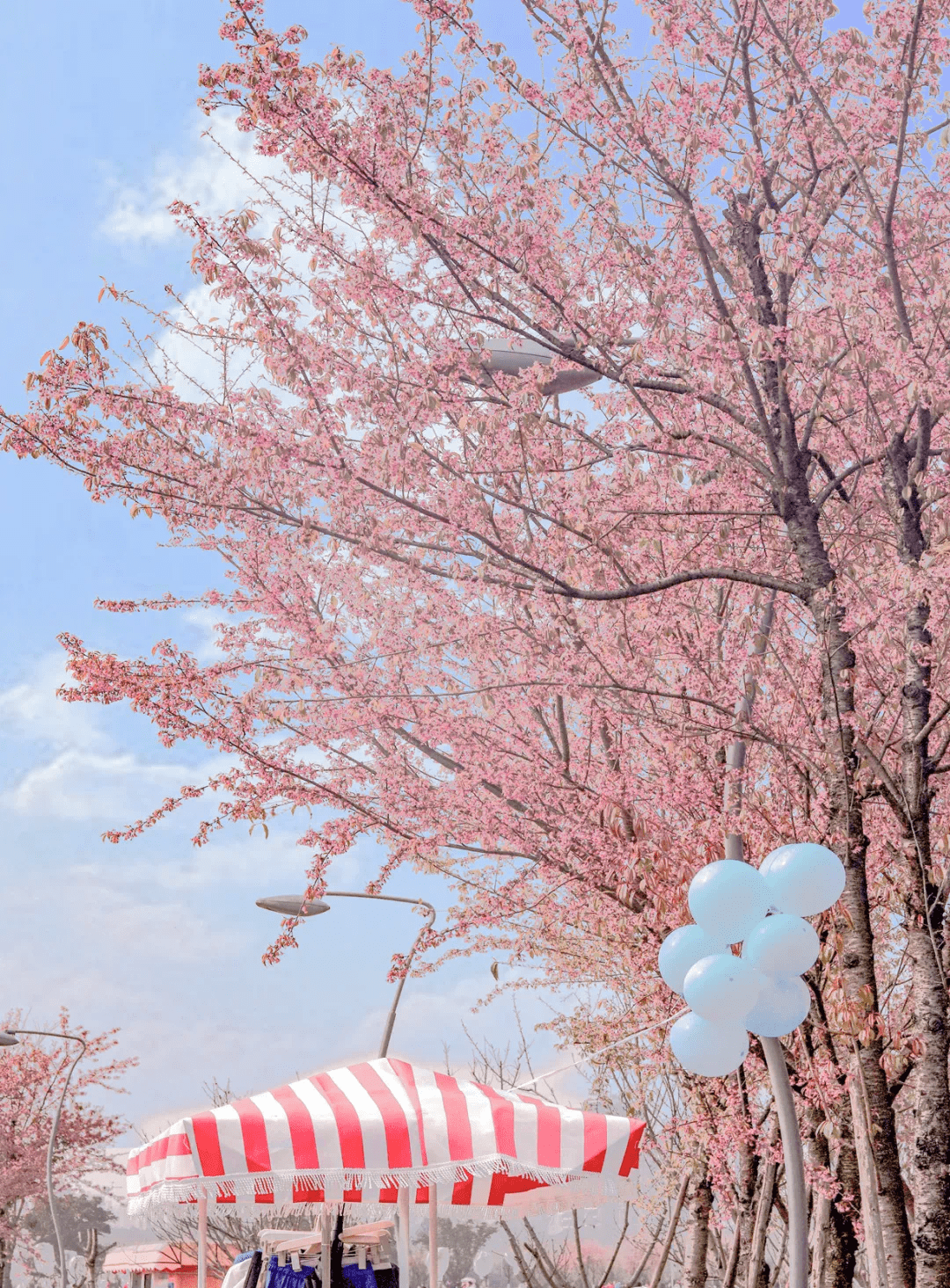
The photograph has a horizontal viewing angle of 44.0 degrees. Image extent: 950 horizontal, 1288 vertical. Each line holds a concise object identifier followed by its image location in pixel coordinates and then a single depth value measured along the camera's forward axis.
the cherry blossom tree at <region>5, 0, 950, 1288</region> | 7.24
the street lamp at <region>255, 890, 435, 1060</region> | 11.15
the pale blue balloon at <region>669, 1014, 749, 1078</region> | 6.03
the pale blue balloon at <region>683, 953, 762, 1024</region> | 5.79
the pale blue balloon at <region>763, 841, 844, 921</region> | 6.05
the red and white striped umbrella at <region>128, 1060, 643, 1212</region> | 6.78
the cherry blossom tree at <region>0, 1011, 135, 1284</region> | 30.86
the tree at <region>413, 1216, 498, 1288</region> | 43.03
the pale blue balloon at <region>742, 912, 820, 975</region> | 5.93
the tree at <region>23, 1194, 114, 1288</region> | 37.91
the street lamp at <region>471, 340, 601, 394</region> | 8.12
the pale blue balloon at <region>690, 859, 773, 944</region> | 5.95
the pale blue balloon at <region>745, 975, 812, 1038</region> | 6.00
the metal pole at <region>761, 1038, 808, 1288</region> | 5.95
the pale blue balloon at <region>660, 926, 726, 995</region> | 6.14
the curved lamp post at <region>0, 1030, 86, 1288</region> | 21.62
